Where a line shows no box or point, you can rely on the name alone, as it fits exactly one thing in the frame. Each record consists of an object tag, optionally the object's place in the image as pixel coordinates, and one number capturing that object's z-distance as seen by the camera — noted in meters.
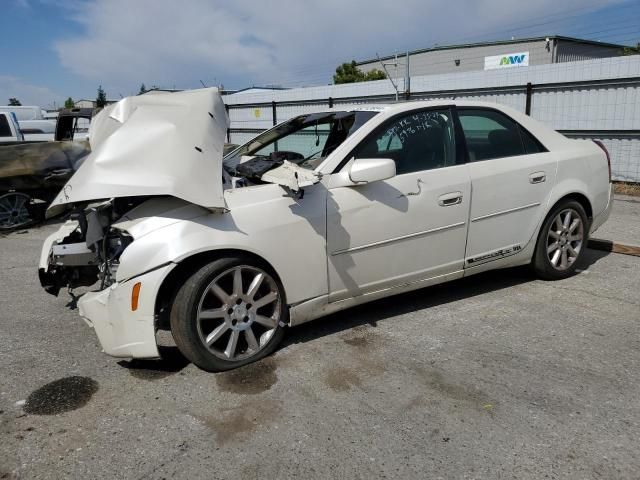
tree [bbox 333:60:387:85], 49.35
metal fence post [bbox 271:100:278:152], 15.56
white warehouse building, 36.31
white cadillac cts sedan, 3.17
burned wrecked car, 8.41
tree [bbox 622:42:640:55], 37.46
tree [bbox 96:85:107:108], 48.40
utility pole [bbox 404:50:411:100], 12.84
